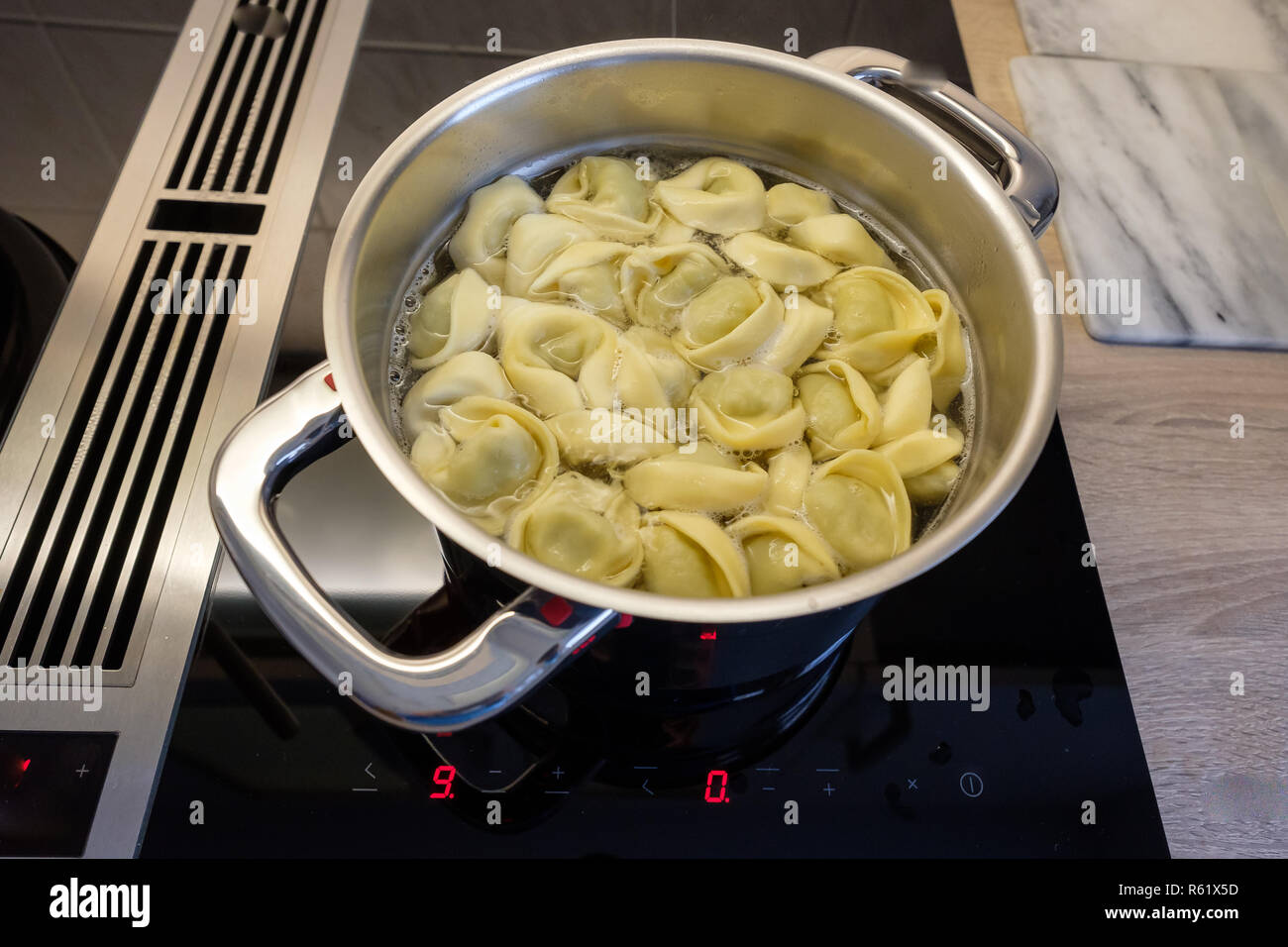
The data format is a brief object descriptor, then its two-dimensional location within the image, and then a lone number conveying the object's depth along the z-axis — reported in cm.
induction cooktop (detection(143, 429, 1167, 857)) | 82
